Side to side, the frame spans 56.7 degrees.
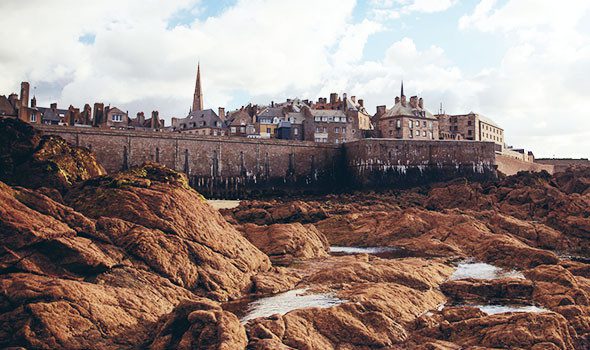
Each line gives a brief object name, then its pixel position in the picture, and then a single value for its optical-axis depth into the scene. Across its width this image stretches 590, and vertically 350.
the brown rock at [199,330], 10.85
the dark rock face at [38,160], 19.47
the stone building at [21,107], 70.62
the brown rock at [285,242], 24.72
